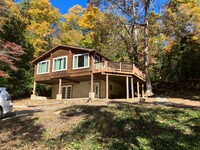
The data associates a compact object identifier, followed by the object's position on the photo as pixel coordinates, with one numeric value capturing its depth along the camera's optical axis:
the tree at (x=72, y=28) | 22.24
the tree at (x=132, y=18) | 14.61
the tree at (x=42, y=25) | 19.63
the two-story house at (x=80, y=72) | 12.94
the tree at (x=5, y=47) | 9.23
